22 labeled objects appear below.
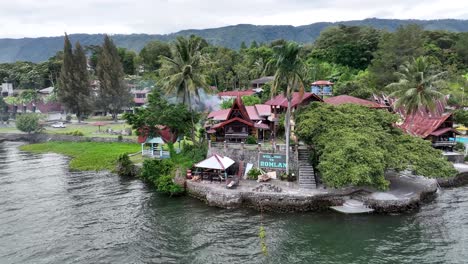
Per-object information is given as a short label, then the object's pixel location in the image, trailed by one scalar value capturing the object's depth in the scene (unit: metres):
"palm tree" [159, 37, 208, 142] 43.38
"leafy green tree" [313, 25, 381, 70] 94.00
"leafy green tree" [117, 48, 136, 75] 128.12
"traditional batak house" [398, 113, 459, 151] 44.31
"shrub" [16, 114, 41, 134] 76.00
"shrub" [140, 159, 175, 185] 41.16
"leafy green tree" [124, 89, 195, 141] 40.97
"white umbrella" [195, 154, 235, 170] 37.25
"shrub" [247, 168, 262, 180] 37.94
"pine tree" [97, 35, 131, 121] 82.31
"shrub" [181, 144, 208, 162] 41.76
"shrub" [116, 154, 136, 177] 46.28
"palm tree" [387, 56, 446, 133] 44.59
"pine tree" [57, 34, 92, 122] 83.25
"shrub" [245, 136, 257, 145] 43.84
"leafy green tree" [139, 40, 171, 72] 119.00
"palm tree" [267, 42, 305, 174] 34.78
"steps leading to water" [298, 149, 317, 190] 34.91
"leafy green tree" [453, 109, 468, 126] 54.34
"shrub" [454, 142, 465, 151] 47.58
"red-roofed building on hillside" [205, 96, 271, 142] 44.06
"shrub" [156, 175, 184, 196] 37.78
